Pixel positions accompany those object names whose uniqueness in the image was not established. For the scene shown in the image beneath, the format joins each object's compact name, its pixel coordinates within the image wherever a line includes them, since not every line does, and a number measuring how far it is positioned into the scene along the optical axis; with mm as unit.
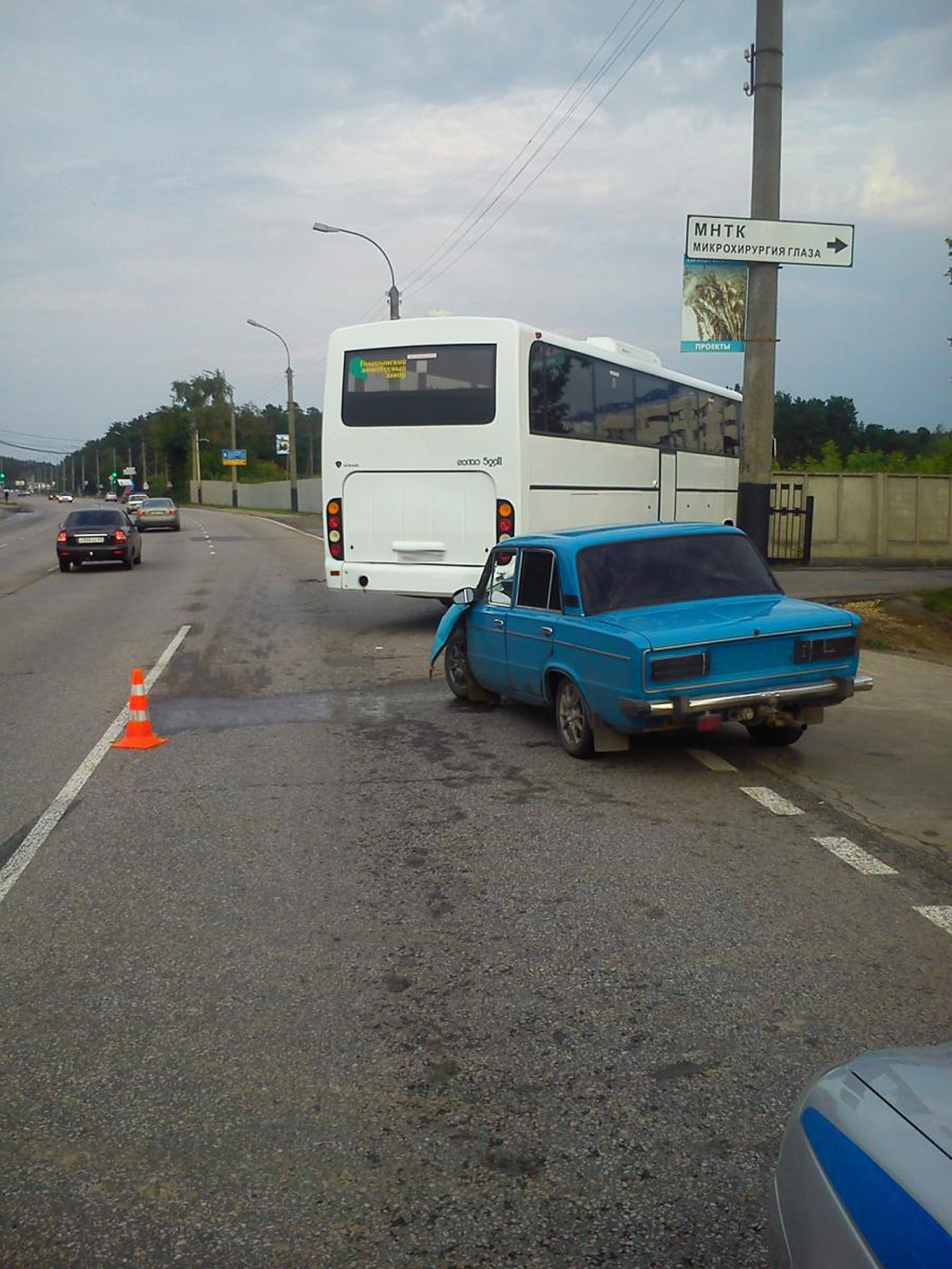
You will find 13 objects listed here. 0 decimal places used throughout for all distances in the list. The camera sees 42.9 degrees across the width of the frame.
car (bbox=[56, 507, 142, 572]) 28016
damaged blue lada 7277
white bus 14453
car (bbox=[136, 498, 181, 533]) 51438
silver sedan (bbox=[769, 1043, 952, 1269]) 1777
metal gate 26219
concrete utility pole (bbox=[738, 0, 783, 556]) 14383
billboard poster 14930
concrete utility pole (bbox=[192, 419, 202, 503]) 118438
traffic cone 8922
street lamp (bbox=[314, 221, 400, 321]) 36406
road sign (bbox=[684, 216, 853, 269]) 14492
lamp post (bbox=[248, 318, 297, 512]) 65188
